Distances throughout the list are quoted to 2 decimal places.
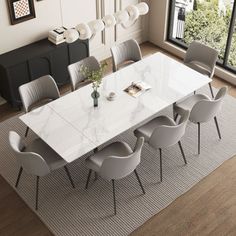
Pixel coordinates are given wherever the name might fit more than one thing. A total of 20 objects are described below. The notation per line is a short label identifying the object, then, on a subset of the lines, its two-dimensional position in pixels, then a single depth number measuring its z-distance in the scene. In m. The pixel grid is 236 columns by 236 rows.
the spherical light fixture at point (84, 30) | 4.08
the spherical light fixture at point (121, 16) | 4.38
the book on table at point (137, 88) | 4.83
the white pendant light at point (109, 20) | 4.28
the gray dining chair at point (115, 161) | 4.01
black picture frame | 5.36
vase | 4.59
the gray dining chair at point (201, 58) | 5.52
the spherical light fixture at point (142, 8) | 4.58
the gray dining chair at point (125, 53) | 5.56
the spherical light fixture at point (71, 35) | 4.02
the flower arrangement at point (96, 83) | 4.43
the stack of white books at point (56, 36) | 5.73
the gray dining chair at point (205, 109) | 4.66
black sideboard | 5.41
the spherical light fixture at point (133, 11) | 4.45
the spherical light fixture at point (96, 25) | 4.18
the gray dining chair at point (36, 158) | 4.01
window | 6.25
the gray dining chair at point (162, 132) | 4.34
